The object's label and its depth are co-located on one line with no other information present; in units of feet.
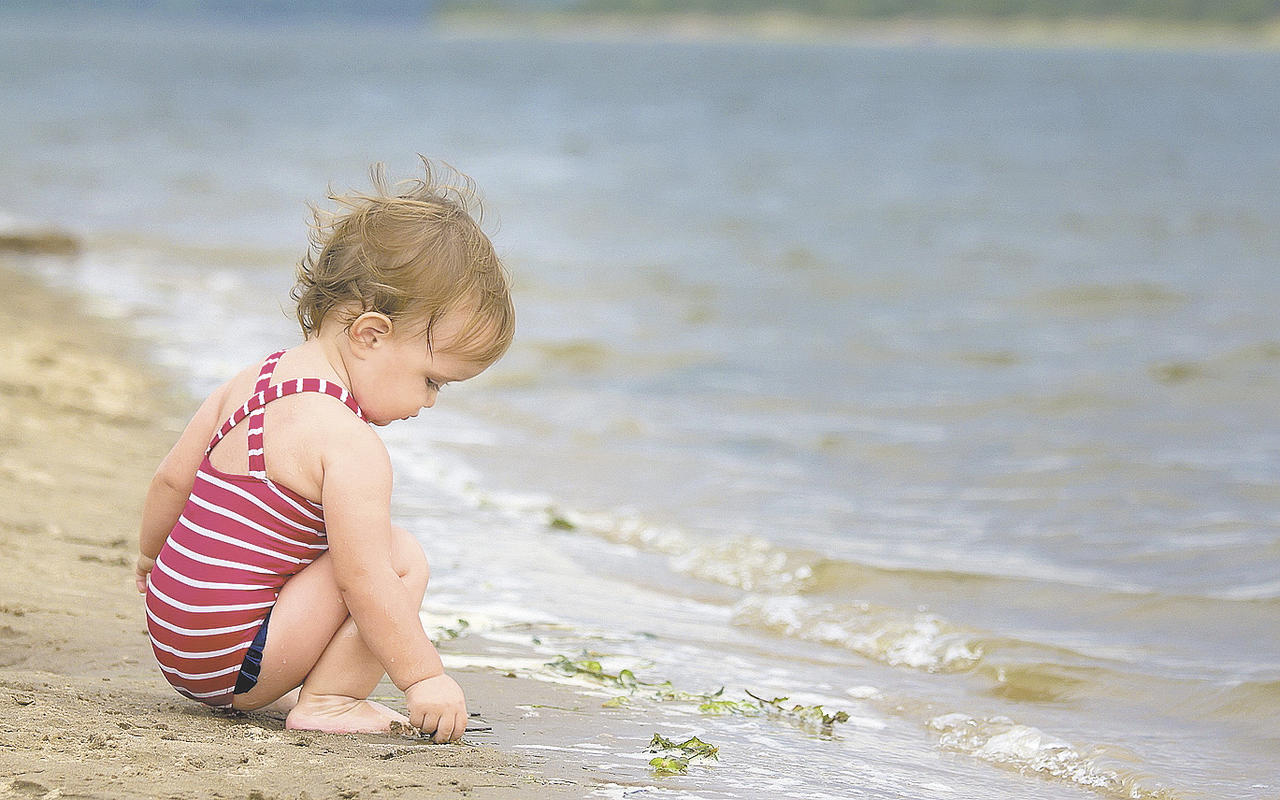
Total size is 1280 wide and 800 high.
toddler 15.65
